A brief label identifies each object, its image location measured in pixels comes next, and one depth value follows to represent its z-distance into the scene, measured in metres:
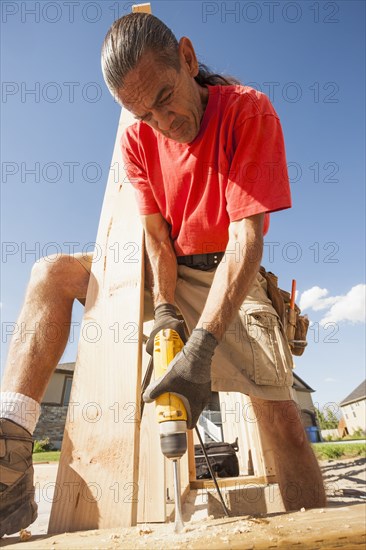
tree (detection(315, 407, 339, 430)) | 42.49
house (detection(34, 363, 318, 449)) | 20.91
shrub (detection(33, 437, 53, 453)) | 18.27
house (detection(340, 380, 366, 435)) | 37.66
